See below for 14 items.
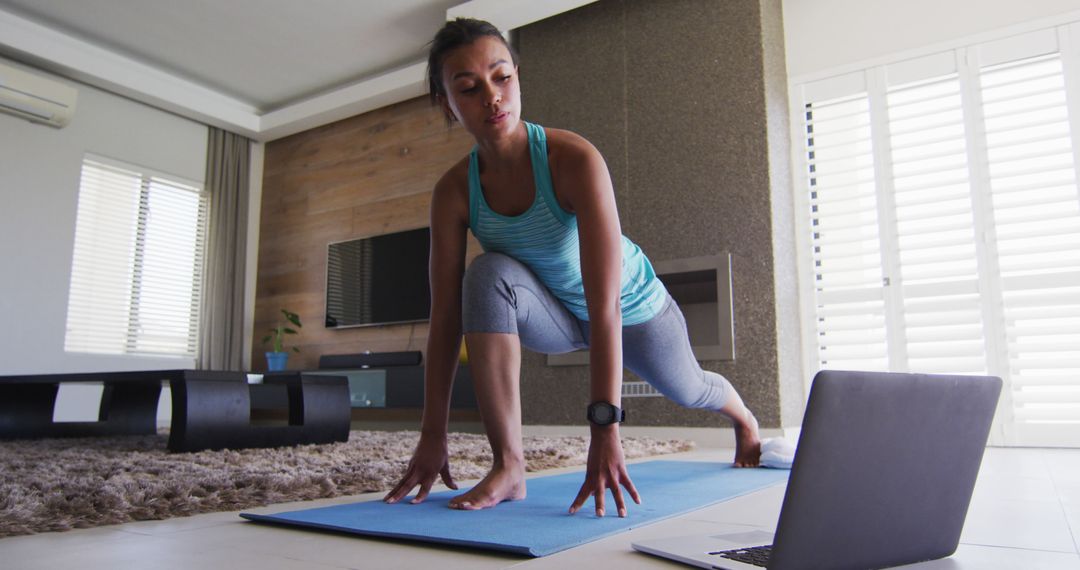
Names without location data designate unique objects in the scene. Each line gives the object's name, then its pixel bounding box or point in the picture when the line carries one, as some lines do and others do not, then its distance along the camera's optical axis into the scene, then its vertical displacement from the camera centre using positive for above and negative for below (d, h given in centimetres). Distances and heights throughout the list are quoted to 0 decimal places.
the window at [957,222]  310 +76
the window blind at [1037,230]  304 +67
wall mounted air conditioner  427 +178
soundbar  450 +16
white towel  197 -20
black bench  205 -8
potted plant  522 +34
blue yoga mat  95 -21
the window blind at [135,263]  482 +89
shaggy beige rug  114 -19
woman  117 +21
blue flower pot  522 +19
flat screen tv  489 +74
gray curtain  542 +101
